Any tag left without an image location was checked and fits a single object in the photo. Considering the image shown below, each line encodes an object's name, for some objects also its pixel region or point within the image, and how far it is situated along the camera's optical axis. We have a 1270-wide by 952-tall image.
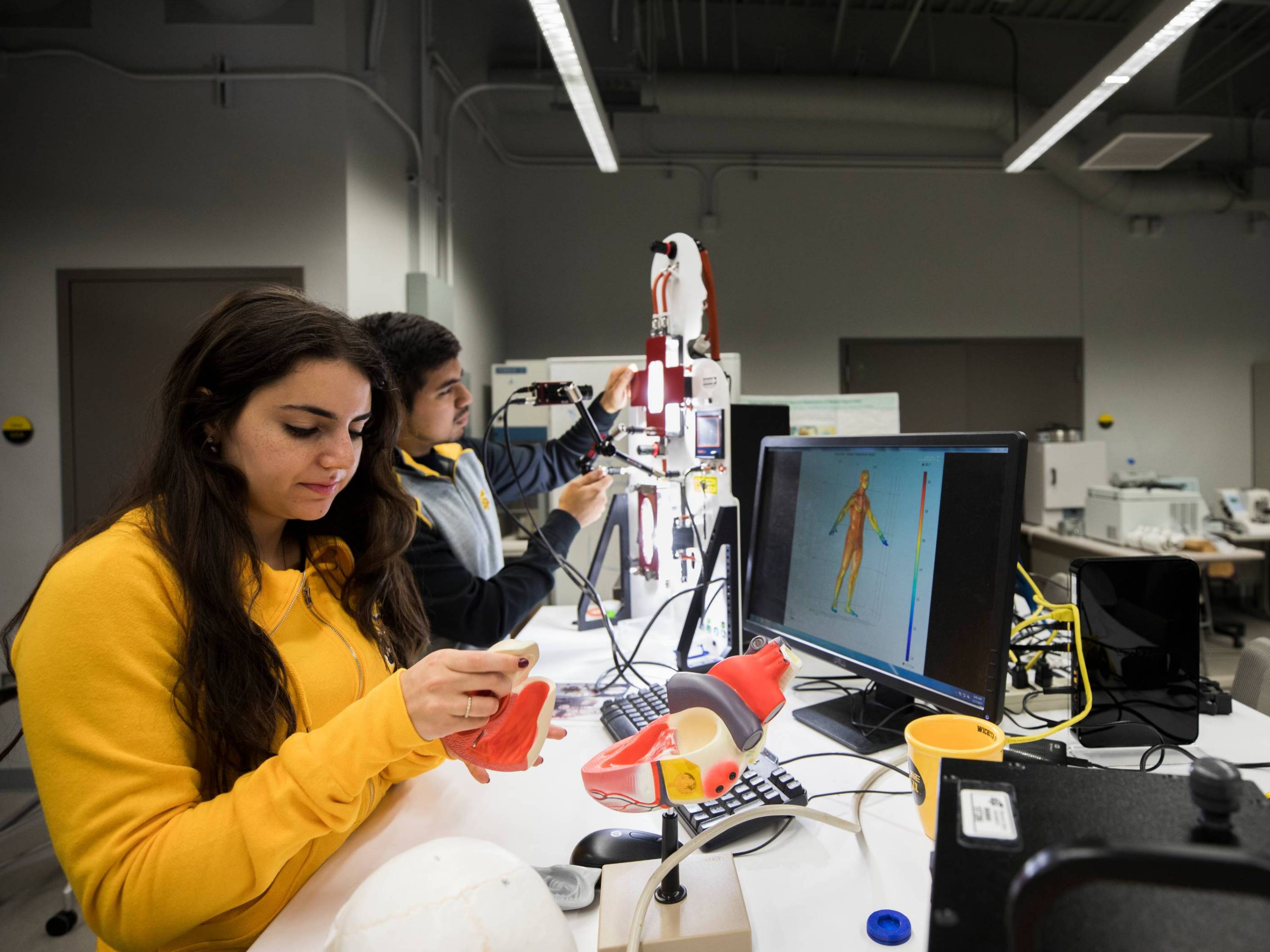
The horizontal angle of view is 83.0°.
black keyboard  0.87
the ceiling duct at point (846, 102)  4.55
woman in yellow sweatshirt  0.68
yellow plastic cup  0.74
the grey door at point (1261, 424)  5.32
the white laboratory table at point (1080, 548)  3.51
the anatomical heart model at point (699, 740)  0.61
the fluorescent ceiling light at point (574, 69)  2.20
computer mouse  0.81
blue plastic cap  0.68
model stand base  0.63
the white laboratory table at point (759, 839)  0.73
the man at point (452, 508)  1.54
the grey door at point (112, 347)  2.89
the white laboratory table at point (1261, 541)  4.11
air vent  4.03
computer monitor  0.91
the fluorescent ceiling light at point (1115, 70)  2.31
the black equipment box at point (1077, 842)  0.39
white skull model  0.51
